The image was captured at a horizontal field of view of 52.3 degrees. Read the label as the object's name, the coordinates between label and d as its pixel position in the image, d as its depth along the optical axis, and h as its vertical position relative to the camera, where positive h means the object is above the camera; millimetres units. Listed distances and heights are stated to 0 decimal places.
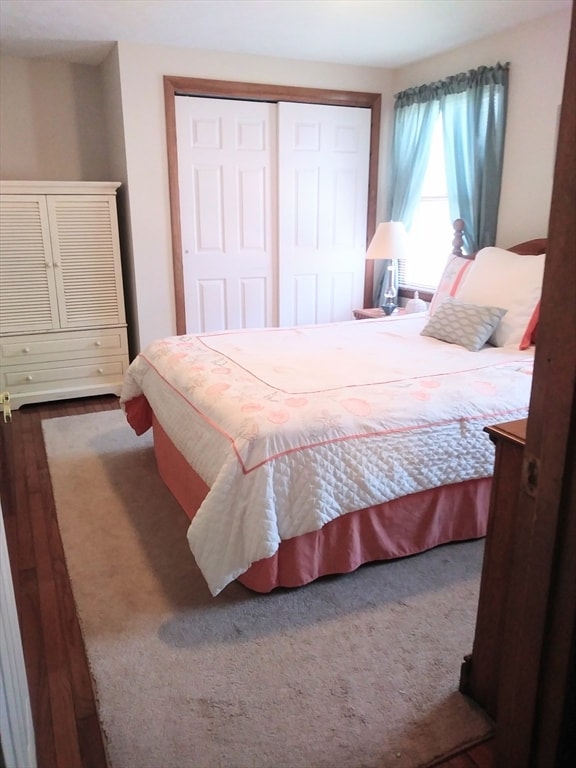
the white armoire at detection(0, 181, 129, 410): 3916 -450
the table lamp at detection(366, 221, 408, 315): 4152 -126
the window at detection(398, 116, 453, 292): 4297 -34
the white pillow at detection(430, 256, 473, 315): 3543 -323
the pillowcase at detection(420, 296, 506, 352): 3000 -505
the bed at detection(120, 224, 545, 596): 1937 -762
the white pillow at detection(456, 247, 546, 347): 3010 -334
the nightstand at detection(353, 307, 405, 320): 4418 -655
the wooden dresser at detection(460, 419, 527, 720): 1477 -874
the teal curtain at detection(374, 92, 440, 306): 4219 +557
